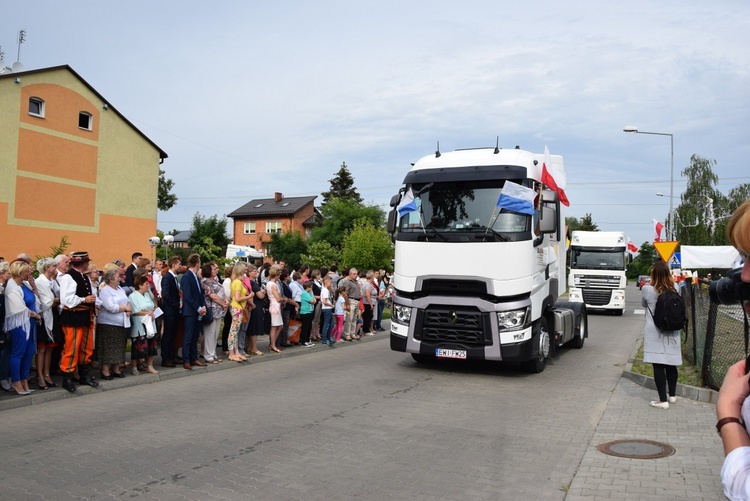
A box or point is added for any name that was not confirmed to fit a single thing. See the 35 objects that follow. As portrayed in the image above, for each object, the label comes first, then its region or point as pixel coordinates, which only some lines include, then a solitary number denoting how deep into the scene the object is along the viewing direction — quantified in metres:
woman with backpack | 8.53
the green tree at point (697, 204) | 56.22
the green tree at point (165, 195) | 57.75
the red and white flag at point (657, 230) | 21.92
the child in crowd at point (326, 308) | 15.72
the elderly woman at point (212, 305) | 12.05
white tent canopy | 27.75
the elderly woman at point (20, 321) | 8.49
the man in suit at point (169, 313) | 11.21
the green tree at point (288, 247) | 71.00
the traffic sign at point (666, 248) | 18.17
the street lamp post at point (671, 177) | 34.66
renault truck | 10.43
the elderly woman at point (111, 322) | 9.91
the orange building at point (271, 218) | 85.44
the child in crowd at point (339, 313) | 16.50
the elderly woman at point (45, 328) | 9.08
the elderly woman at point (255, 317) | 13.18
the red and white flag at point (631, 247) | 28.80
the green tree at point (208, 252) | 35.08
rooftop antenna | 35.94
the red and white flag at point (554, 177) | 11.94
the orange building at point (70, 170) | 29.45
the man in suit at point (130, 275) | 12.61
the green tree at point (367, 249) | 57.50
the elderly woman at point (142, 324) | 10.41
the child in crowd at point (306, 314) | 15.09
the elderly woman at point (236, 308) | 12.52
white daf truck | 27.30
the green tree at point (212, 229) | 63.56
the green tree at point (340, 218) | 68.31
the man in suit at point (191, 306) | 11.34
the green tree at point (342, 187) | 82.75
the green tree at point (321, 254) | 59.34
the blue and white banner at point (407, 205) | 11.35
